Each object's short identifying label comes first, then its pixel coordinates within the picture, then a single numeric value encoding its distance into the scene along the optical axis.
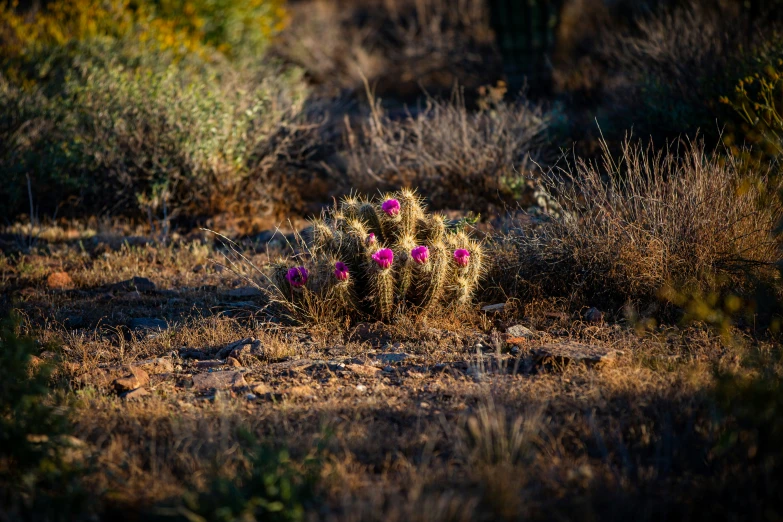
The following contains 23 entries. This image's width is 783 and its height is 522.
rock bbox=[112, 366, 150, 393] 7.85
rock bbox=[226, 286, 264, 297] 11.34
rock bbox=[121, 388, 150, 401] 7.56
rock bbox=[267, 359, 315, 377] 8.30
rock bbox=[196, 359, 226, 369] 8.64
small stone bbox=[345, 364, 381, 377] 8.20
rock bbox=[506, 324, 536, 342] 9.33
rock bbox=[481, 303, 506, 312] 10.10
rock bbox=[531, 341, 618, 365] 8.07
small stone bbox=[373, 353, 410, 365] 8.60
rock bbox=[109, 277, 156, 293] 11.80
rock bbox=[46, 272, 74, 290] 11.89
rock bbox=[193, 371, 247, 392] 7.95
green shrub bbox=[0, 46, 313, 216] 15.48
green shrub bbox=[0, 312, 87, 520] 5.43
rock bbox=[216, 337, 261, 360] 8.88
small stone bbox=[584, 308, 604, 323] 9.65
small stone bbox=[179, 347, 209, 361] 9.02
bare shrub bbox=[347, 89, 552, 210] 15.52
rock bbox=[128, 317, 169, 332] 9.92
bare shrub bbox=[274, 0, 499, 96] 25.23
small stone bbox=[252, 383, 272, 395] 7.73
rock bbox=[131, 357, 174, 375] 8.44
